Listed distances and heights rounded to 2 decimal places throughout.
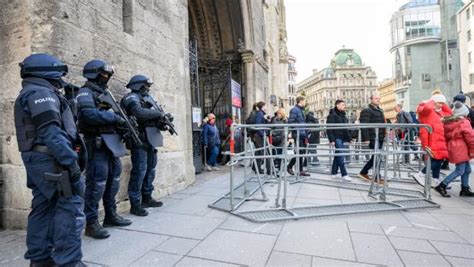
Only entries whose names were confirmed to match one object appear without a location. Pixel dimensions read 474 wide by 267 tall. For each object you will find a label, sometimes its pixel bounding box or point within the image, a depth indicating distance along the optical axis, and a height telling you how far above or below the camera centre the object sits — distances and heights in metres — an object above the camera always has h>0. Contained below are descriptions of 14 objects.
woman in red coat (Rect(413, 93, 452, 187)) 5.40 +0.07
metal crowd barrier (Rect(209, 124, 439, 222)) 4.29 -1.03
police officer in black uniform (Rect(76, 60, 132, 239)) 3.38 +0.07
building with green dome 110.00 +17.90
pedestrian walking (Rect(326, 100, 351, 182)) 6.83 +0.02
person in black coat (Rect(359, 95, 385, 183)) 6.62 +0.33
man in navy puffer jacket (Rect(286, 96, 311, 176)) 7.37 +0.38
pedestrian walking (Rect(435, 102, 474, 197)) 5.25 -0.23
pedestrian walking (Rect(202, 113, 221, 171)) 8.98 -0.07
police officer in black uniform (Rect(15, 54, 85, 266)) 2.45 -0.19
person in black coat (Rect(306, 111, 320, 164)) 9.93 -0.15
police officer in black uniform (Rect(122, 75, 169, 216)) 4.18 +0.17
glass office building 60.62 +16.84
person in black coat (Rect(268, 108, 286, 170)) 7.68 +0.08
